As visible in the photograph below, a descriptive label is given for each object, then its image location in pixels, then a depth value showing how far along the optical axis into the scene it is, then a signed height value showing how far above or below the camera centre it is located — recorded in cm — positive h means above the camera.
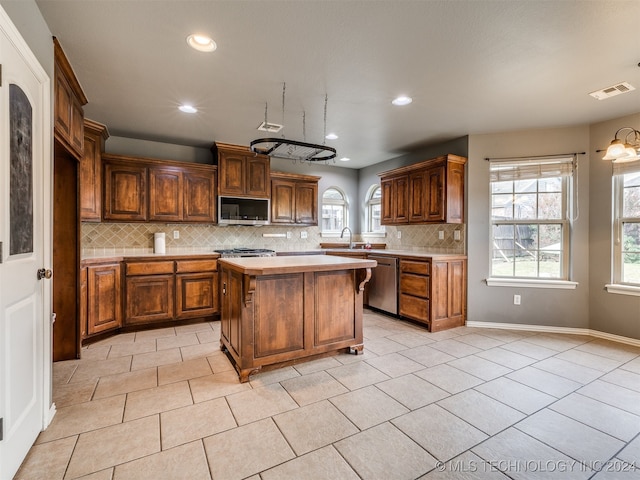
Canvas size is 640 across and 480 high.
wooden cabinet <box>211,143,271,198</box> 459 +98
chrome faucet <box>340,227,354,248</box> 576 +5
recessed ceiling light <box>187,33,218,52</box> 219 +138
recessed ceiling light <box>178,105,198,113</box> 336 +138
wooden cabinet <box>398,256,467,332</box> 392 -69
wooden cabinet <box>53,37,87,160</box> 229 +107
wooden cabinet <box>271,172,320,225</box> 511 +64
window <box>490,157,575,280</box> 392 +26
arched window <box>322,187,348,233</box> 612 +53
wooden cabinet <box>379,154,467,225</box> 412 +64
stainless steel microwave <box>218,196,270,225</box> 460 +40
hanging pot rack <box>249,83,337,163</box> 254 +78
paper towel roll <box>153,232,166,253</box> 432 -8
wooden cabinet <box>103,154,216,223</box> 402 +62
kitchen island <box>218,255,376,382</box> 258 -64
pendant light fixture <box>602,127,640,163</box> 287 +78
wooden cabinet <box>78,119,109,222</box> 353 +72
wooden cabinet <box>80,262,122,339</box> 327 -67
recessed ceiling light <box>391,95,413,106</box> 315 +139
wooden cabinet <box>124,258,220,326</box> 383 -67
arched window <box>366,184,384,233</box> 607 +55
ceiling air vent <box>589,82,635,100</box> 280 +134
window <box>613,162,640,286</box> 345 +16
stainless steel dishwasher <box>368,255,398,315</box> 448 -71
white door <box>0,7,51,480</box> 144 -6
